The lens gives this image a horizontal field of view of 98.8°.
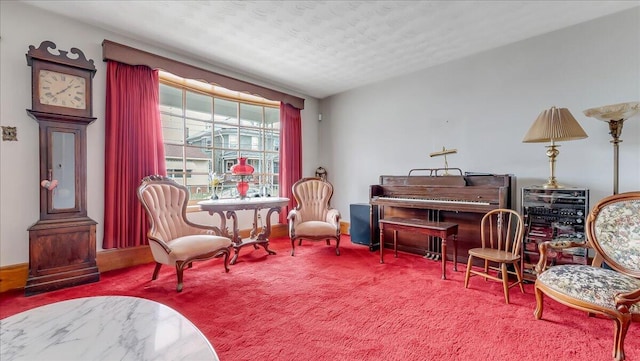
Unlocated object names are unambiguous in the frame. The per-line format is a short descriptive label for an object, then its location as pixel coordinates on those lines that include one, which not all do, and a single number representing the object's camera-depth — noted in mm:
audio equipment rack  2504
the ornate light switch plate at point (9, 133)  2523
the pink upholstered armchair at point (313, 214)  3682
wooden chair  2309
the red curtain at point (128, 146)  3023
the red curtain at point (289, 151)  4827
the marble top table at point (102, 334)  966
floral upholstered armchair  1539
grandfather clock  2500
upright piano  3012
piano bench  2826
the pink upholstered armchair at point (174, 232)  2537
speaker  4139
